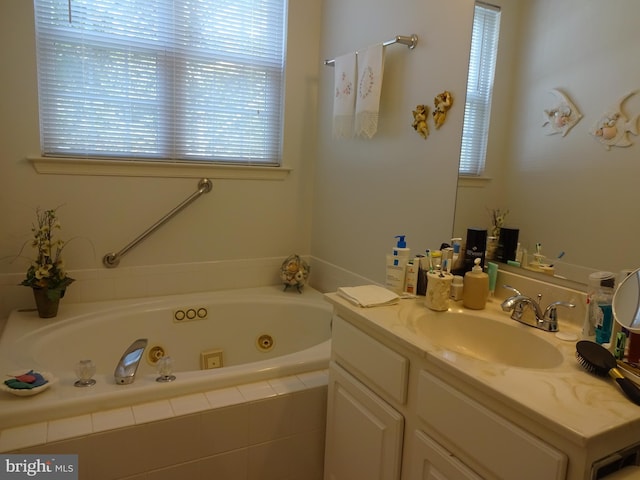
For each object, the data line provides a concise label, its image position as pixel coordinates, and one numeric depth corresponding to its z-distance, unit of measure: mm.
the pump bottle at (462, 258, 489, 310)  1473
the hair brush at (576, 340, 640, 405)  909
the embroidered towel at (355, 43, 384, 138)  2021
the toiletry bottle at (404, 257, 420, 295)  1610
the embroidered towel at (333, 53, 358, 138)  2182
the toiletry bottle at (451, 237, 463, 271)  1607
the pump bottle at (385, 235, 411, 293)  1642
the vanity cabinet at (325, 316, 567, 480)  919
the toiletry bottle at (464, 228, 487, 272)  1603
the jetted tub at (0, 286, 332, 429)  1479
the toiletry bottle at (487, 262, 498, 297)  1570
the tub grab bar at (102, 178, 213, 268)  2379
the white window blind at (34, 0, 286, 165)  2176
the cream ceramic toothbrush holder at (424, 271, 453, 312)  1455
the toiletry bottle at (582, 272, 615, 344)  1163
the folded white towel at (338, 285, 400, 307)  1460
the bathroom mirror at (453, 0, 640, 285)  1215
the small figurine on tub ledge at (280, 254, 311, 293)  2689
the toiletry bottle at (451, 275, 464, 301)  1540
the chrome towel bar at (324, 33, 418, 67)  1918
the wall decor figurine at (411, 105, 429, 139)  1889
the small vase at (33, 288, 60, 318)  2082
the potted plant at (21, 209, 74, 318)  2068
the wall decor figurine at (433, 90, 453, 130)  1771
